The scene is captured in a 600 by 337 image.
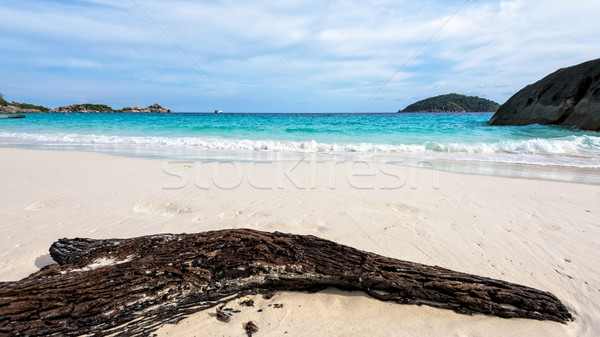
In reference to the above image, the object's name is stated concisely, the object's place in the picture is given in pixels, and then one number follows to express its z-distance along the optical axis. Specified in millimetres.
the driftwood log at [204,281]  1915
